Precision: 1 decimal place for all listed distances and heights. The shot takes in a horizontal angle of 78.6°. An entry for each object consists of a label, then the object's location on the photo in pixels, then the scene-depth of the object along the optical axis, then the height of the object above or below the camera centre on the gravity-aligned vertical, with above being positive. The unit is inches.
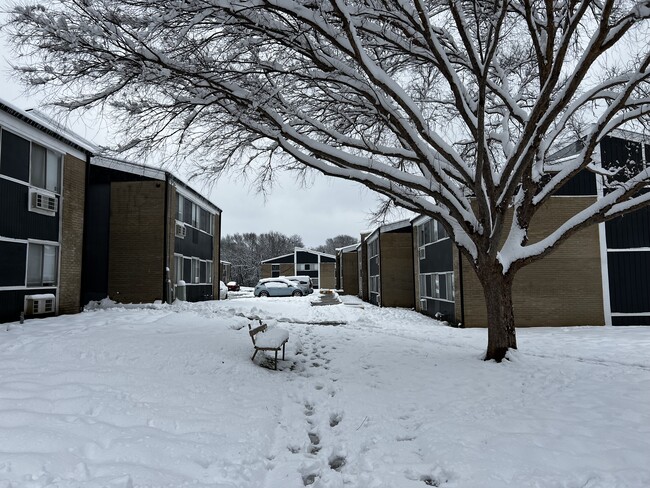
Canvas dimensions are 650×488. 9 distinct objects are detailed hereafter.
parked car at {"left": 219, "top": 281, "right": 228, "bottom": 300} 1104.8 -51.2
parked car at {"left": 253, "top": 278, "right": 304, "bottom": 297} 1347.2 -42.6
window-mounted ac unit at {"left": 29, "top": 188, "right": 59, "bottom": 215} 425.1 +83.5
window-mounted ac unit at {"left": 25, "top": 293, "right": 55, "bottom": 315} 417.2 -28.4
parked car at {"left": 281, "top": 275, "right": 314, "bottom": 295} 1409.4 -25.0
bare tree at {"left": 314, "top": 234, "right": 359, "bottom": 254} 4424.0 +386.8
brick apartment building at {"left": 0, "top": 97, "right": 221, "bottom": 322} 403.5 +72.2
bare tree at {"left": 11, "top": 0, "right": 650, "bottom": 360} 231.1 +135.6
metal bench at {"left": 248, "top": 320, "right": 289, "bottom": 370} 283.4 -46.7
